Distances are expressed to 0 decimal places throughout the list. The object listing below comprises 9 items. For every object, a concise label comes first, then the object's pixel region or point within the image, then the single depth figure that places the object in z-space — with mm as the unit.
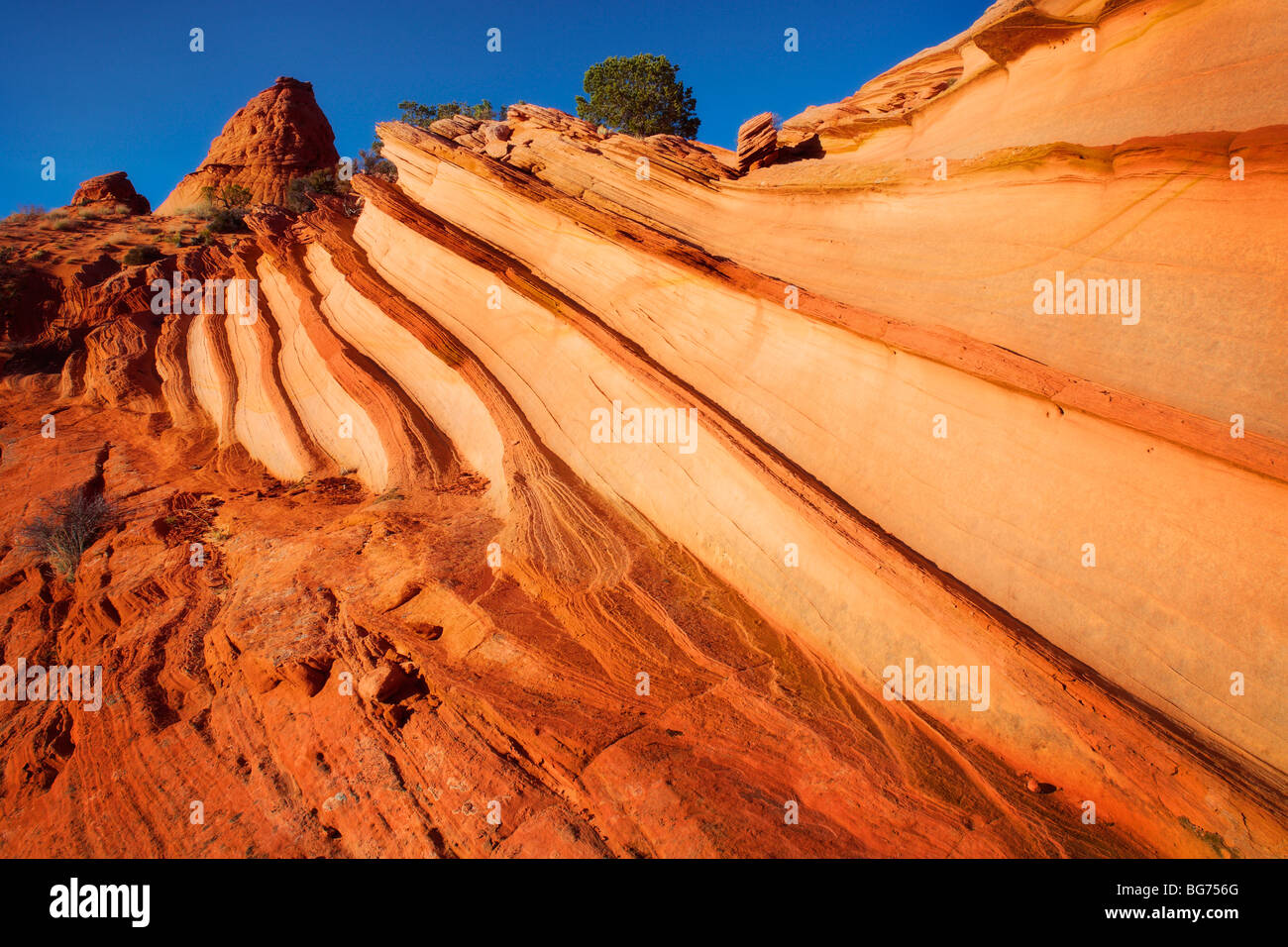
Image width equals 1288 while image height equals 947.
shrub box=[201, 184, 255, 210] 29109
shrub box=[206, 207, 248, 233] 22092
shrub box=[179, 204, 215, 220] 24391
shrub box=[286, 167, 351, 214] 25984
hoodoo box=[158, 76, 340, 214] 34469
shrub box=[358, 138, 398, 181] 27897
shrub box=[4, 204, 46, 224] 22203
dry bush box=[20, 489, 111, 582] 7535
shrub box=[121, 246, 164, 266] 18625
